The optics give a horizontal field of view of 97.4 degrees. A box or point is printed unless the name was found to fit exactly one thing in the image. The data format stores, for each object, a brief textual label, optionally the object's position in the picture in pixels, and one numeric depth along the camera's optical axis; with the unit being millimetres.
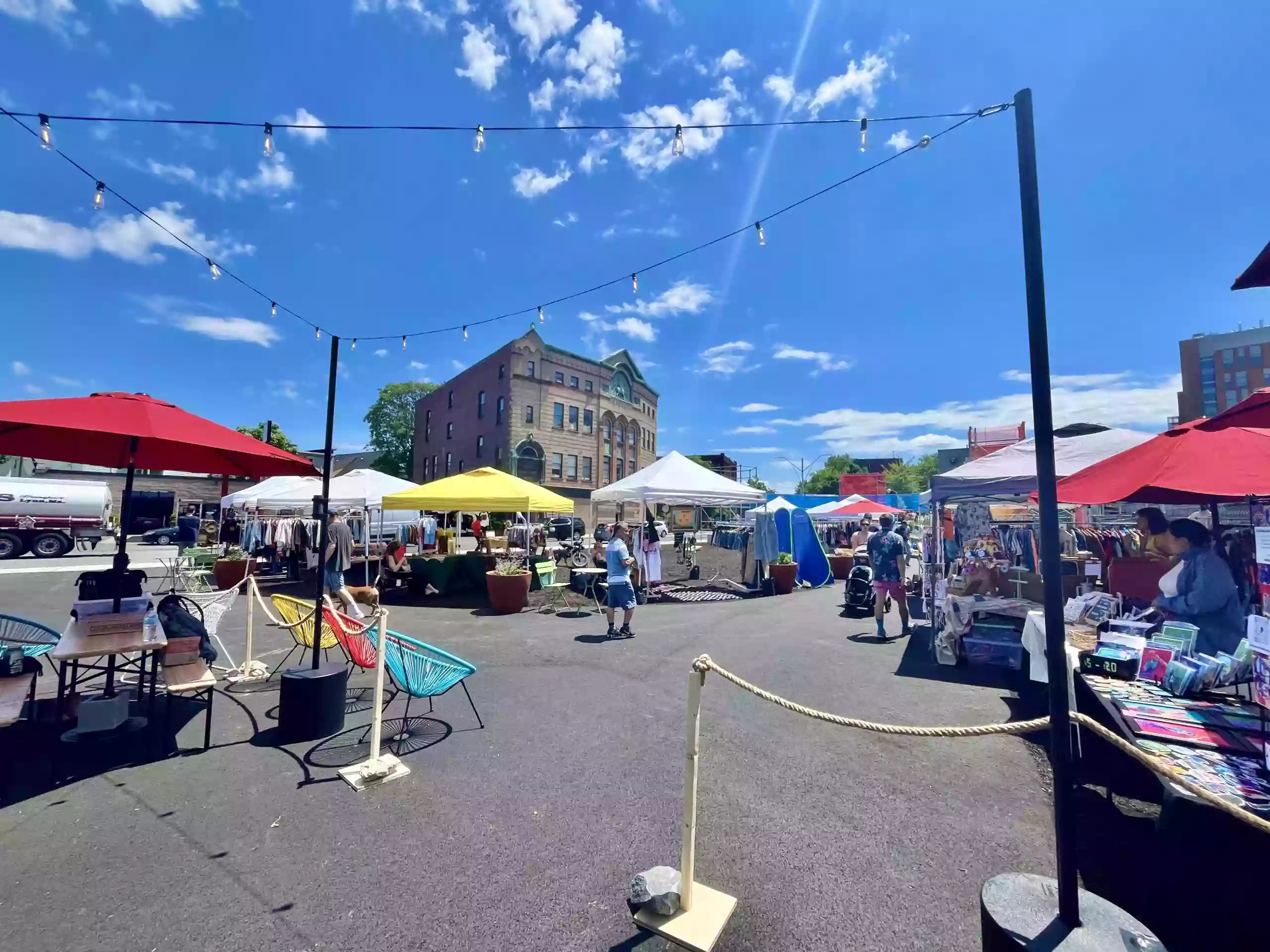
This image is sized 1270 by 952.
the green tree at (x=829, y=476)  89688
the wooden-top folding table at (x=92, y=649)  4156
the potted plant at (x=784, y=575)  13859
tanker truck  21953
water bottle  4516
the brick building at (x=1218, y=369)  70500
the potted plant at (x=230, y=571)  13554
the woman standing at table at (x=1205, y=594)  4445
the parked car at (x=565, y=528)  34000
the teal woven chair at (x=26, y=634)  5082
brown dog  10391
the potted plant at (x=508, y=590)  10680
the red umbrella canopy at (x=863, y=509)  22609
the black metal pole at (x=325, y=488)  4473
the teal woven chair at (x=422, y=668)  4520
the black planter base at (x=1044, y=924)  1792
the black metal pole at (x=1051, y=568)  1884
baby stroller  10953
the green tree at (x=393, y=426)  58781
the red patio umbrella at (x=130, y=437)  3979
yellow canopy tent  11562
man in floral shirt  8719
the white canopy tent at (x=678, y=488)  13188
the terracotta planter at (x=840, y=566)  17656
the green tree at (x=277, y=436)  46188
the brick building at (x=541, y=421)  42000
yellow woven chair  5758
